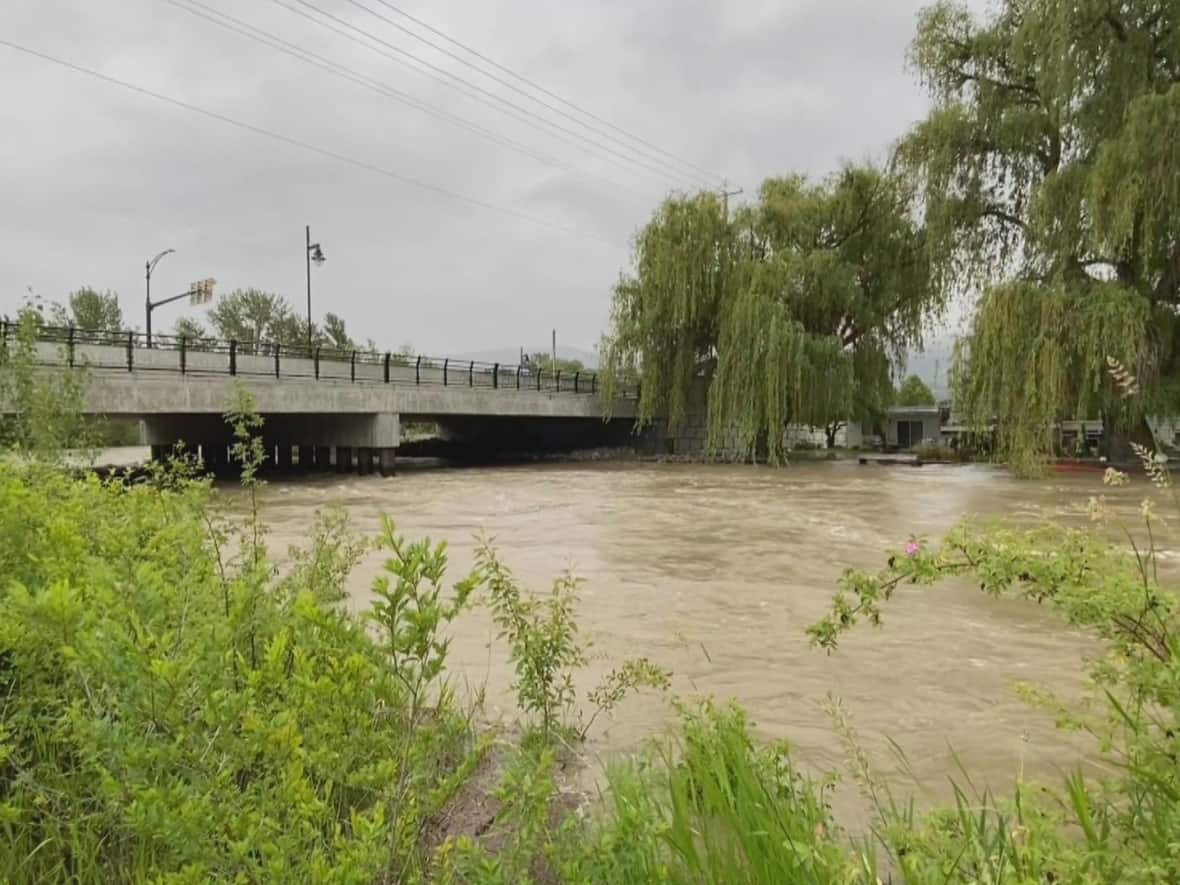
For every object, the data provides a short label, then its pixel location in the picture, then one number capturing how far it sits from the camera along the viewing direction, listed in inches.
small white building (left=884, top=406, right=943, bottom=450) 1398.9
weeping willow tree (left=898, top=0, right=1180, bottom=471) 579.2
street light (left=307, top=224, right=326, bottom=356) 1214.3
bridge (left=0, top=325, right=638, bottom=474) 637.3
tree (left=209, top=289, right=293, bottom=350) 2172.7
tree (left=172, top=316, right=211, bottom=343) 2107.4
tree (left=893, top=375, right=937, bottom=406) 1706.4
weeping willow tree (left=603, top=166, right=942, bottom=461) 829.2
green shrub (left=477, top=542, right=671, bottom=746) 124.2
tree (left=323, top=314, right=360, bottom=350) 2087.4
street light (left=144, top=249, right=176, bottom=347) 1092.2
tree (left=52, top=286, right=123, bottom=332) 1785.2
